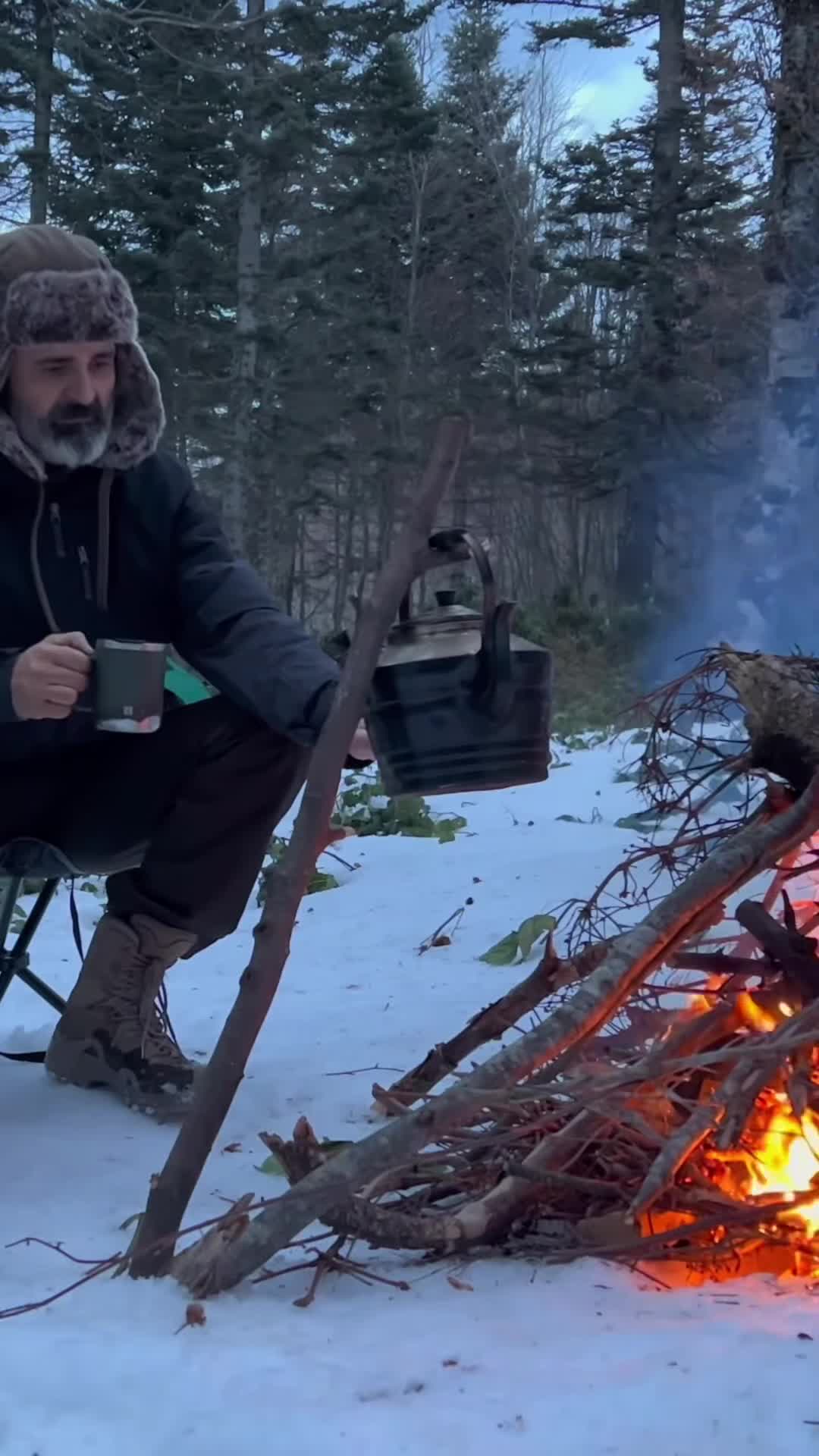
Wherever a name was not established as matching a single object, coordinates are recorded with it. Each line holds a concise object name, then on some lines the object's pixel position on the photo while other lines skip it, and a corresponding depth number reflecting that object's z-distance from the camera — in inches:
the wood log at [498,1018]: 74.3
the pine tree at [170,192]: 546.0
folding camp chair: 85.9
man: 84.7
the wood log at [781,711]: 65.2
